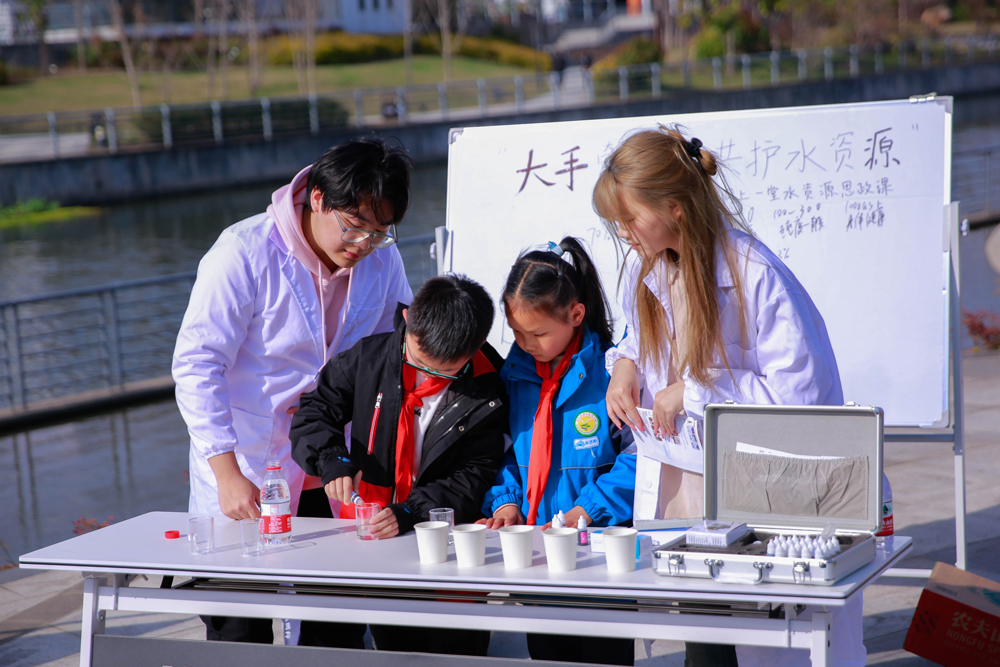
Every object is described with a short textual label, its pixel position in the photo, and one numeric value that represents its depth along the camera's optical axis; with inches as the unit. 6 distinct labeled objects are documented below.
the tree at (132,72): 1134.5
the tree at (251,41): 1274.6
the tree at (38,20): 1334.9
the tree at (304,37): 1336.1
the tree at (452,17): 1638.4
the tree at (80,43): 1323.8
